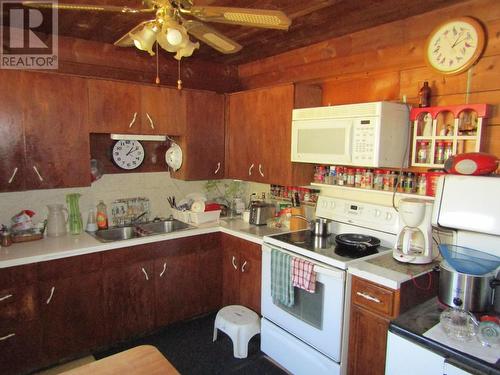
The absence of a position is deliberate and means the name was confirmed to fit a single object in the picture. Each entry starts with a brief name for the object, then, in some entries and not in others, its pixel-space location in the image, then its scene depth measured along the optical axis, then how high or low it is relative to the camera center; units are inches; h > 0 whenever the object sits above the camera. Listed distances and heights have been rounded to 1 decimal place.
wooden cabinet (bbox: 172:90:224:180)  121.6 +6.1
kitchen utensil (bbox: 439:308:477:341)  54.1 -25.8
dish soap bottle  115.1 -21.0
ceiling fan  49.7 +20.2
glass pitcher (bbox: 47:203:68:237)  105.8 -21.2
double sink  115.6 -26.3
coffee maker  78.3 -16.0
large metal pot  59.9 -22.1
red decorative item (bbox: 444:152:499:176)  60.8 -0.1
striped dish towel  90.5 -31.9
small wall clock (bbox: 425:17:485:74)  75.0 +26.1
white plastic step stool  99.3 -49.0
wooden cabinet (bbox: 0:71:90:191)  90.7 +5.3
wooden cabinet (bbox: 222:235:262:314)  108.7 -37.9
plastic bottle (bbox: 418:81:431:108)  82.7 +15.8
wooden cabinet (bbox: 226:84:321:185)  108.8 +8.1
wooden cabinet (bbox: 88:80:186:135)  103.4 +14.1
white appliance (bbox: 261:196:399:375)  80.0 -34.1
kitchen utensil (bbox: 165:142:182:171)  123.8 -0.6
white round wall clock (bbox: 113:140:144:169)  119.4 -0.2
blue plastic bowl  59.3 -16.7
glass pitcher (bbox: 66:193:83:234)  109.1 -20.1
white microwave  84.4 +6.6
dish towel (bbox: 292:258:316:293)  84.7 -28.6
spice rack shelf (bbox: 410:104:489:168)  75.0 +7.0
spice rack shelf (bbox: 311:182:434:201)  83.2 -8.2
